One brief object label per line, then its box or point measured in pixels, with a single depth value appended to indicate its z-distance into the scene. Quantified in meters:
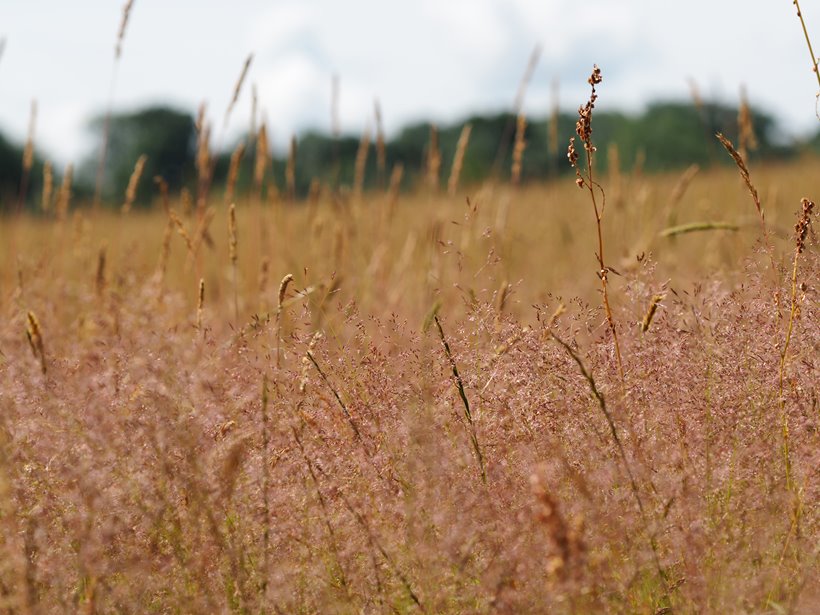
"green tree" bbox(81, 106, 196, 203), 83.62
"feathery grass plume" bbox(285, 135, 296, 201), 6.46
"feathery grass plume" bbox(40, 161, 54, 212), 6.63
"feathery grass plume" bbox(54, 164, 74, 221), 6.38
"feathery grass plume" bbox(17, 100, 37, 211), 6.06
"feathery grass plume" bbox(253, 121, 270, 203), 6.07
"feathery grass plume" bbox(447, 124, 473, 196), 6.21
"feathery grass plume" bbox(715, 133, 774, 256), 3.01
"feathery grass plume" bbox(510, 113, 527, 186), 6.06
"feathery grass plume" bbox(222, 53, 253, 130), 4.82
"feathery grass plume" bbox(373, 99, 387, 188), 6.33
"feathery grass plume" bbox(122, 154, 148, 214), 5.44
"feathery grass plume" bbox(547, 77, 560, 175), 7.41
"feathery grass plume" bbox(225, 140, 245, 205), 5.34
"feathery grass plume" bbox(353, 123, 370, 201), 6.97
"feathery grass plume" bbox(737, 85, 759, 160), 5.64
